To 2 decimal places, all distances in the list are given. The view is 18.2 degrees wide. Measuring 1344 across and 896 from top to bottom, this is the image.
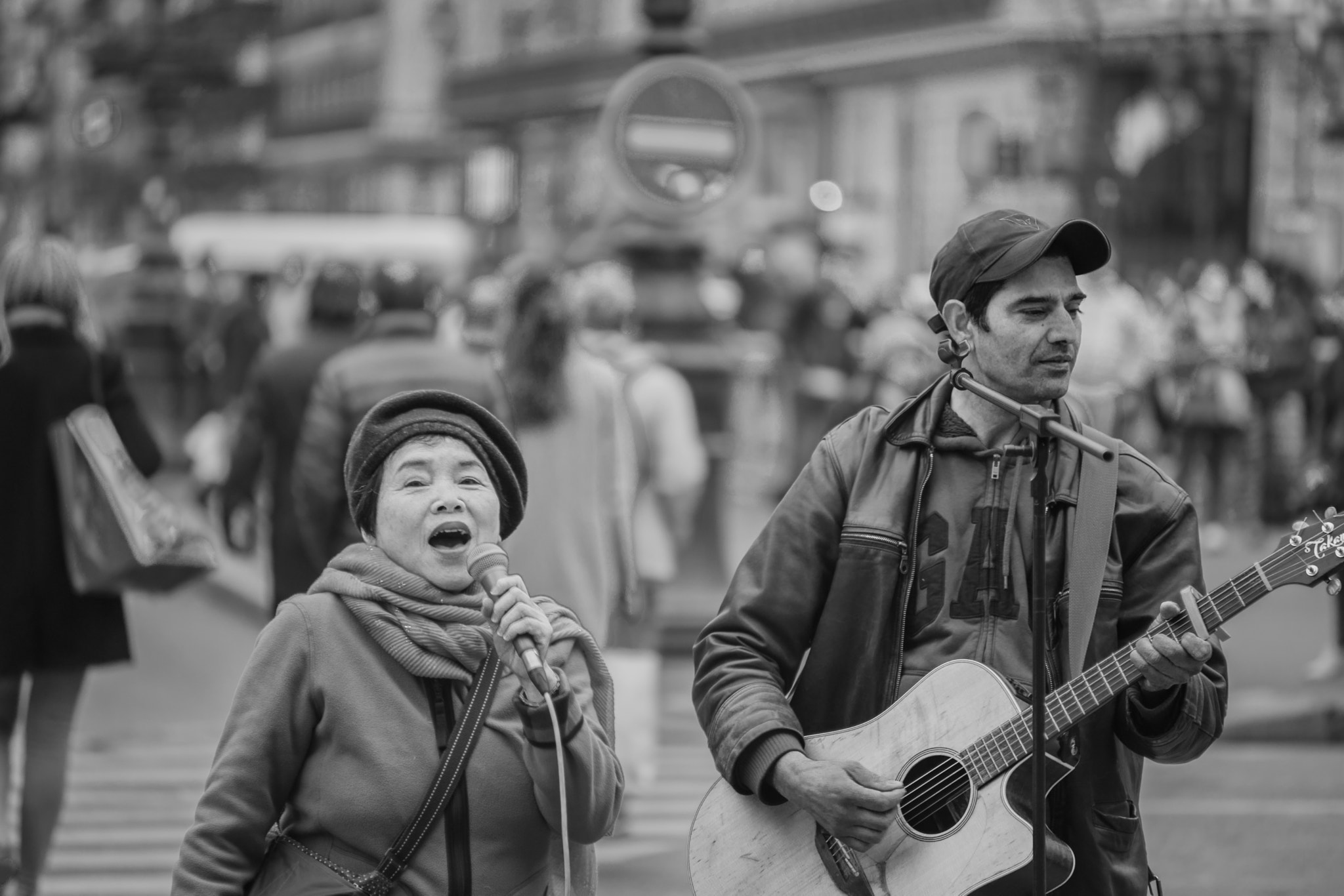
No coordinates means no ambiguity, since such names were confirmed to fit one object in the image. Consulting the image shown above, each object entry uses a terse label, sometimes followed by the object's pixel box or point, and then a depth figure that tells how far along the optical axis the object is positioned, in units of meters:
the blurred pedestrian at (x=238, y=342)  39.03
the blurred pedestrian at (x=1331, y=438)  21.23
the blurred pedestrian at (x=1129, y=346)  29.50
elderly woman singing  6.45
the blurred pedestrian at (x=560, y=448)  13.50
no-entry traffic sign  22.36
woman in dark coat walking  12.22
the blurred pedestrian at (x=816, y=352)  35.27
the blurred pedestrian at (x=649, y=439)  17.47
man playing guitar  6.84
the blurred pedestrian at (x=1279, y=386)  33.42
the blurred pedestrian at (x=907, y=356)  16.90
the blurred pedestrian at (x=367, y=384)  12.95
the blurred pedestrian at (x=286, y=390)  15.36
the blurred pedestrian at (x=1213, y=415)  32.80
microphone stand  6.48
